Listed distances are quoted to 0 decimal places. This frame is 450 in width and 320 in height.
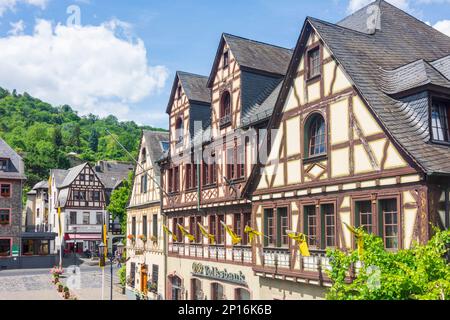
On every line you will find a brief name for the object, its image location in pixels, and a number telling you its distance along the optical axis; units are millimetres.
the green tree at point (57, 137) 120812
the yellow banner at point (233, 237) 20205
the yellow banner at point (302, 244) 15398
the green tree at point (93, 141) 135625
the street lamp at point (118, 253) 50975
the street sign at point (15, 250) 51122
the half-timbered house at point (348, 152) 13039
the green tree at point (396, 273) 9586
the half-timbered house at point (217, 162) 21188
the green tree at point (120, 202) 49825
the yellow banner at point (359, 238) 11409
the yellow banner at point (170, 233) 27453
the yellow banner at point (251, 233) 18119
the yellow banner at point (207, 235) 23125
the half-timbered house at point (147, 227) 29844
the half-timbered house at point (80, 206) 64812
